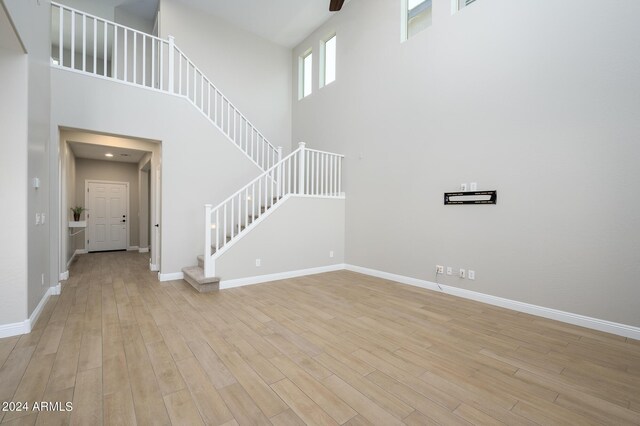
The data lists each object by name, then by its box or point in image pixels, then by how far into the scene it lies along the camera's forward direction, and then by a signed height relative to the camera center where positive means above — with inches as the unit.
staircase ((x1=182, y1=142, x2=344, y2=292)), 170.1 +2.4
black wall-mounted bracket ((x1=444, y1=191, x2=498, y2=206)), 149.6 +7.5
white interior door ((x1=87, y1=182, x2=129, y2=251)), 323.3 -8.0
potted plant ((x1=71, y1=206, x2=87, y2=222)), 285.1 -3.1
